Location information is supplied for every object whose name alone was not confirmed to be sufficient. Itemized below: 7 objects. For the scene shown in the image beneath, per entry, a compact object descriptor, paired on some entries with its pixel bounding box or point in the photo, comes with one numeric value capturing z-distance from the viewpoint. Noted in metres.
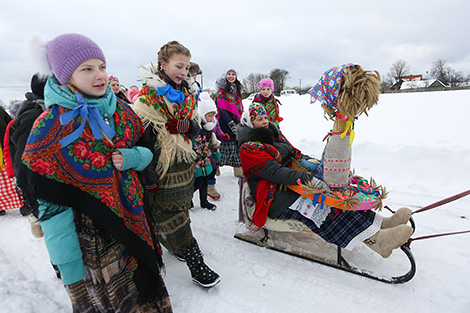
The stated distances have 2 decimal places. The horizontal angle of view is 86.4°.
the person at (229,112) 4.46
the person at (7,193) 3.38
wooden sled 2.28
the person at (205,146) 3.28
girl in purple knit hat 1.30
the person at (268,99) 4.43
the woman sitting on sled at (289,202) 2.18
